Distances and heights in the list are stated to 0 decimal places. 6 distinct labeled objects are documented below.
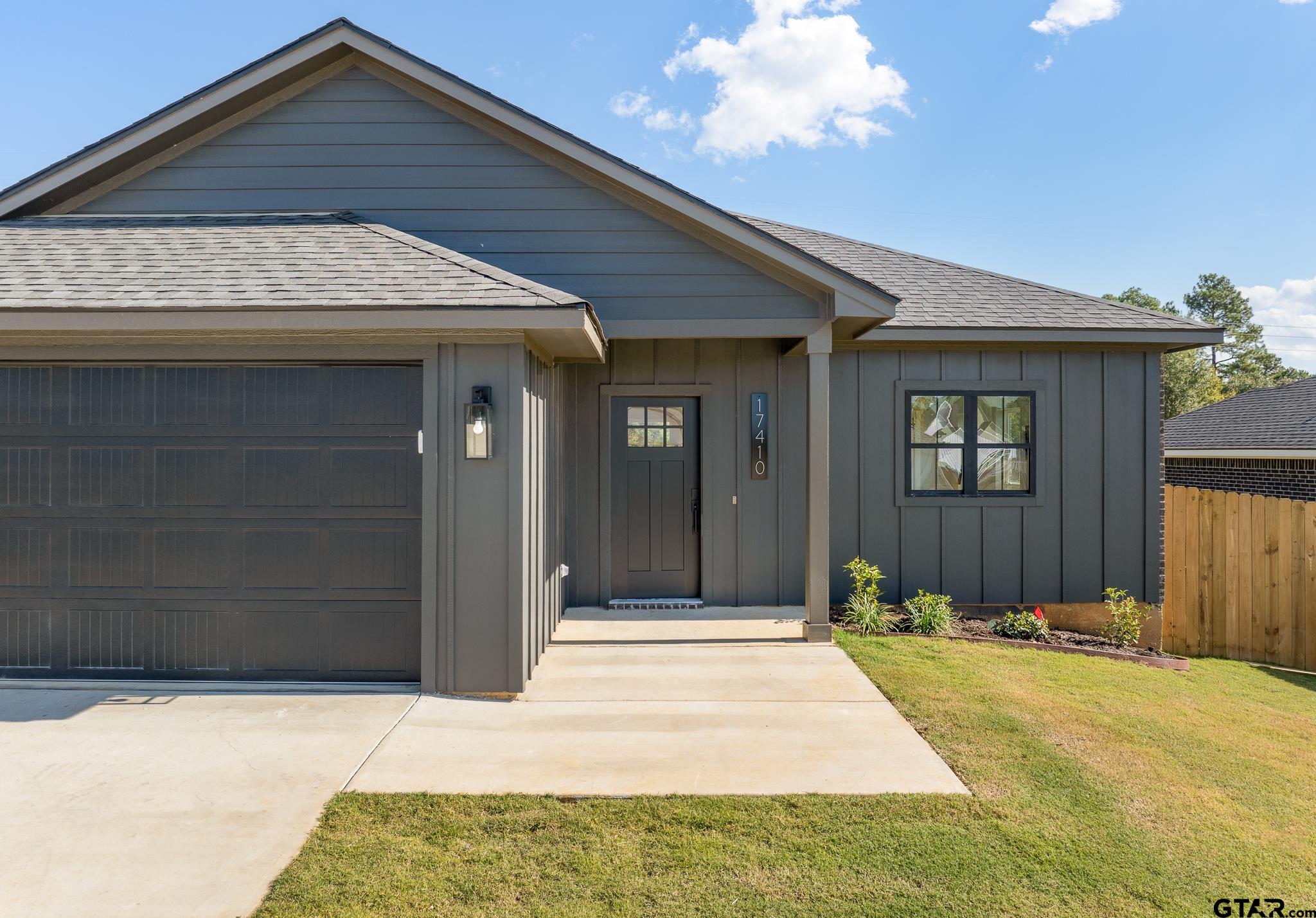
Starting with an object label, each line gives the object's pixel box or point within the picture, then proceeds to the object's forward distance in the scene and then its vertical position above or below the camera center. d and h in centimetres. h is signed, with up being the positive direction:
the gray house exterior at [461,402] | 451 +47
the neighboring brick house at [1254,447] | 1069 +17
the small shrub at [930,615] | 623 -143
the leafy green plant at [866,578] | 656 -117
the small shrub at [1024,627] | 633 -156
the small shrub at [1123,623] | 669 -161
